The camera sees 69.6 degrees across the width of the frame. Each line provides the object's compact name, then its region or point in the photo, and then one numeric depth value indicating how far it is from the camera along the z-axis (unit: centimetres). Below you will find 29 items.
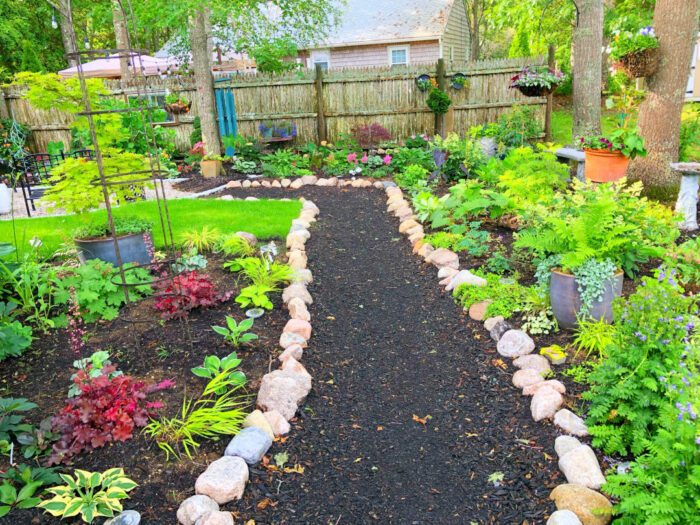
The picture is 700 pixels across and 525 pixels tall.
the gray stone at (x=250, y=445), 248
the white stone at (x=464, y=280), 420
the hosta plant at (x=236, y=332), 327
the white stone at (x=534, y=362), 313
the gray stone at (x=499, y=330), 359
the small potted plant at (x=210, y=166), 945
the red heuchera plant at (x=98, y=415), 244
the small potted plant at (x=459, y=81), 1034
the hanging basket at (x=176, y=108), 1094
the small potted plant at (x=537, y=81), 800
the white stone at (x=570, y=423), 260
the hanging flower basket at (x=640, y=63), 537
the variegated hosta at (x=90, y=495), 201
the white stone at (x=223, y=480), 224
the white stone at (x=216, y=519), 208
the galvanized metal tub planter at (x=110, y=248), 441
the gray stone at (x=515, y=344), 338
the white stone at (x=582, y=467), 227
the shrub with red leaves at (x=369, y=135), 1029
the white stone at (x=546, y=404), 276
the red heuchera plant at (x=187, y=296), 368
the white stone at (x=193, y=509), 211
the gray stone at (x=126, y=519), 208
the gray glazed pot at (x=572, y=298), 332
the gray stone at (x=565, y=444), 248
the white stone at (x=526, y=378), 305
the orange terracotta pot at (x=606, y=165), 508
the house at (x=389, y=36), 1698
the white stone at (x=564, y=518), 206
